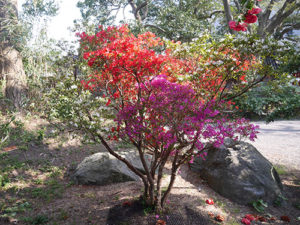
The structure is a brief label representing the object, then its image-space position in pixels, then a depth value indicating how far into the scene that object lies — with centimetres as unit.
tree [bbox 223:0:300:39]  738
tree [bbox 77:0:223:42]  1015
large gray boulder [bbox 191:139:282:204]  378
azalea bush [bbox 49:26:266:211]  254
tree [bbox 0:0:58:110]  718
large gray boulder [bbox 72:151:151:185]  438
